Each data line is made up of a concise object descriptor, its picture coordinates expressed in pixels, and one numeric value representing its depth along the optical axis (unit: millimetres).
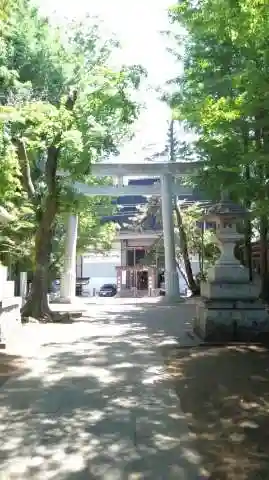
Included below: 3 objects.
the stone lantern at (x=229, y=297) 10453
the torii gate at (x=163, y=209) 24234
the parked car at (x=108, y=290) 42638
